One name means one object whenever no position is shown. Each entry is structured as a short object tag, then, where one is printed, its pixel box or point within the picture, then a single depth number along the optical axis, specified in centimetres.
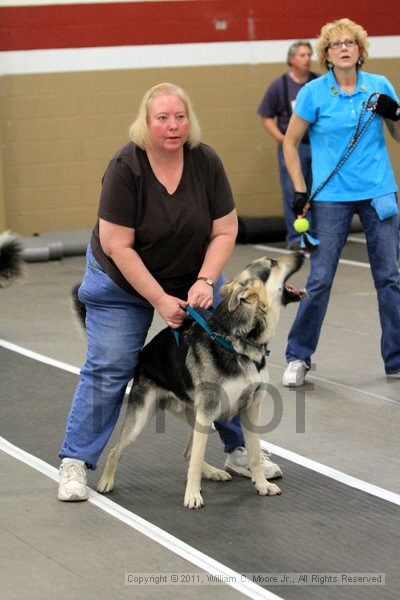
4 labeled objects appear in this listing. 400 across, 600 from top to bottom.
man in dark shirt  1843
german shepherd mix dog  790
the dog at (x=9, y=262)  1301
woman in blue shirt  1087
